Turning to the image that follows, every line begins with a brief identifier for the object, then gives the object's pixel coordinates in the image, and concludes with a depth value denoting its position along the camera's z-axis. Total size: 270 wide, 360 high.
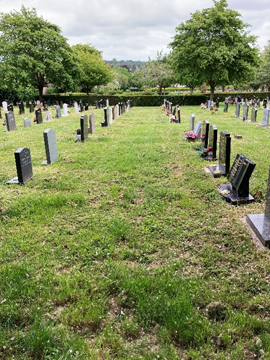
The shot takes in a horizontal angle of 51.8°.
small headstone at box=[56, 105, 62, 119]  20.54
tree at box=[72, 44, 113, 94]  42.34
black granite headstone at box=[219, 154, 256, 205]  4.77
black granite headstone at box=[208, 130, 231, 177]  6.06
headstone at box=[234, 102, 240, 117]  20.00
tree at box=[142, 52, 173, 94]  42.81
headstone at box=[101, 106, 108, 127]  14.78
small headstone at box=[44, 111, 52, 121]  18.31
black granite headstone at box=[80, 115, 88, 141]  10.24
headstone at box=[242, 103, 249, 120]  17.84
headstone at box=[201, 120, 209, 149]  8.56
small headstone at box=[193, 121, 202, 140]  10.65
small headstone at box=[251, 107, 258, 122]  16.27
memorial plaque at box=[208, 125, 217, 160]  7.66
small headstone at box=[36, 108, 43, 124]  16.58
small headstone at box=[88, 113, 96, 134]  12.27
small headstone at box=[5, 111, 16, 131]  13.85
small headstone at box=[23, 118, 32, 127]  15.56
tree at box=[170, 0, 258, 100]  28.55
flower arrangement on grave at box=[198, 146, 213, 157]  7.96
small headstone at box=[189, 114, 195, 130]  13.01
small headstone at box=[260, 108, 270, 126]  14.77
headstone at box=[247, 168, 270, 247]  3.64
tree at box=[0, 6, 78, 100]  30.55
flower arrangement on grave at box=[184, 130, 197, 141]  10.52
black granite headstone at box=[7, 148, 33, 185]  6.13
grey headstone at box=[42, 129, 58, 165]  7.49
